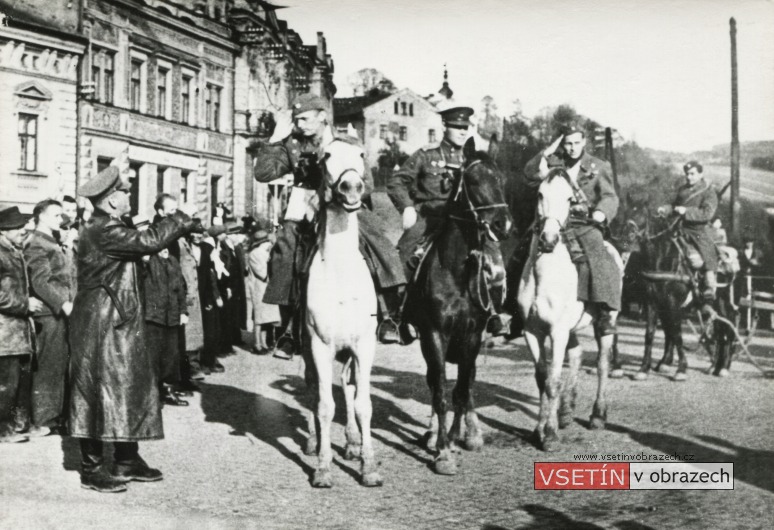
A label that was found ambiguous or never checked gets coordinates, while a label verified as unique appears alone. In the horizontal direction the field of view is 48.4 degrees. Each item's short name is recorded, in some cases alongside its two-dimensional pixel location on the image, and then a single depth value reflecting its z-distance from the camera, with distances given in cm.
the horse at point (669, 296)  1340
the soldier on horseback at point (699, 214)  1325
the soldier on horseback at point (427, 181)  859
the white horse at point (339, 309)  698
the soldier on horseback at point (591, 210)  930
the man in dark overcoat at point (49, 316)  902
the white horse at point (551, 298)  830
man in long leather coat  681
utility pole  864
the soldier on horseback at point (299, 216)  752
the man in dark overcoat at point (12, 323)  848
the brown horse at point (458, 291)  751
